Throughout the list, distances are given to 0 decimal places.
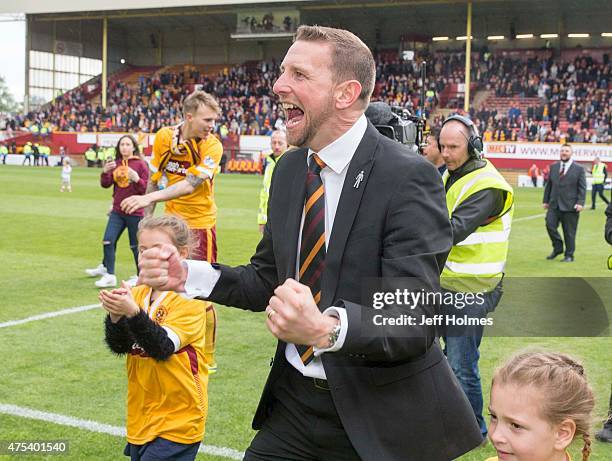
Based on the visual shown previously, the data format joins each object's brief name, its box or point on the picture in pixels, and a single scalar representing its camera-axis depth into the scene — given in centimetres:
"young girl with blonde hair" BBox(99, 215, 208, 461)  359
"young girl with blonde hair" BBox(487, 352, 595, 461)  234
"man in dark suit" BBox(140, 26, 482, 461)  252
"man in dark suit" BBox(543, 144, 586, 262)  1424
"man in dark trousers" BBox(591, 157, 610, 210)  2417
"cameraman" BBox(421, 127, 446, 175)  604
